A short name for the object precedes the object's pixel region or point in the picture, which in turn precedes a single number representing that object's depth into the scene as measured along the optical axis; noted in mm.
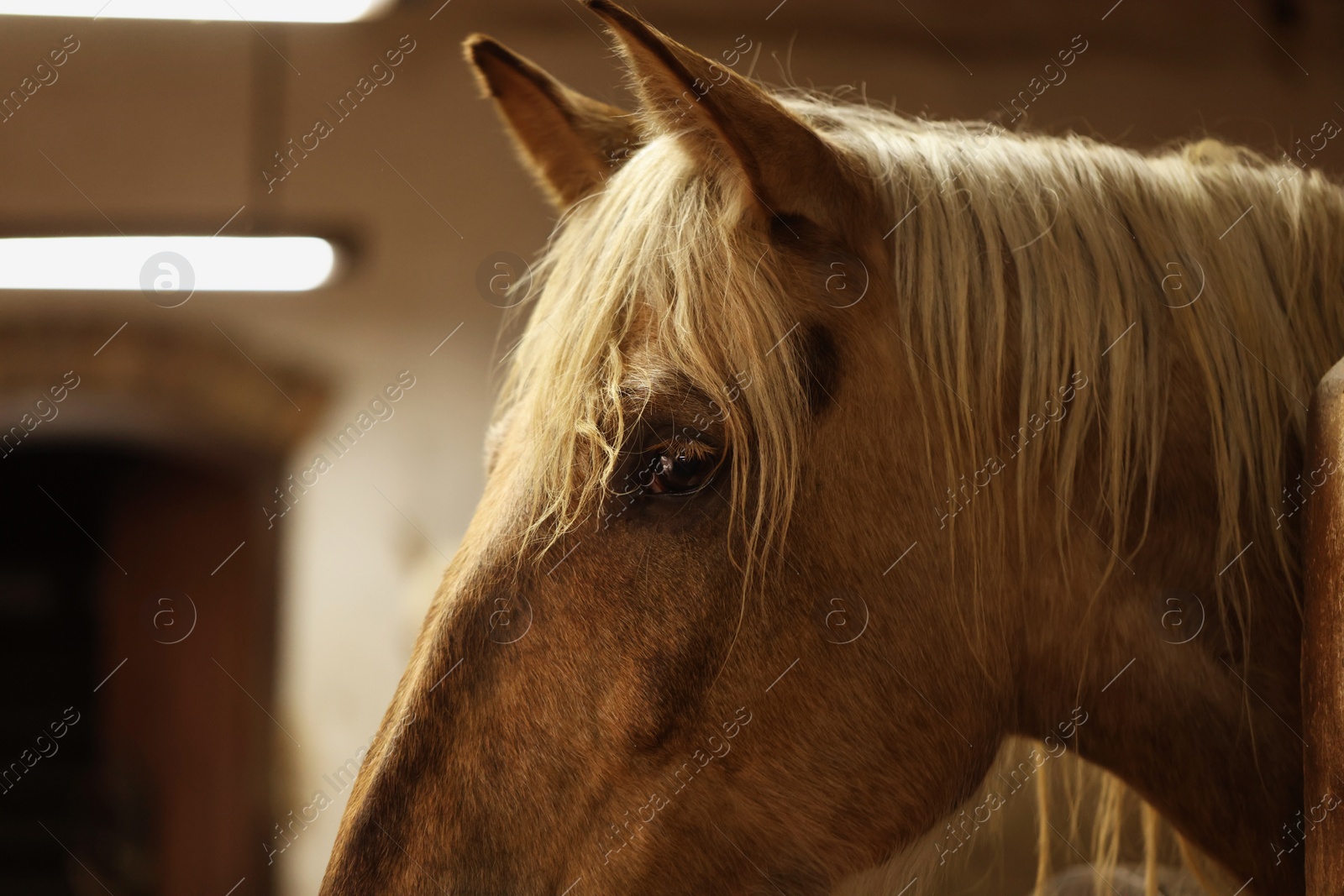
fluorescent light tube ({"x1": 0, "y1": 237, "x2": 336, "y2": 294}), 7418
